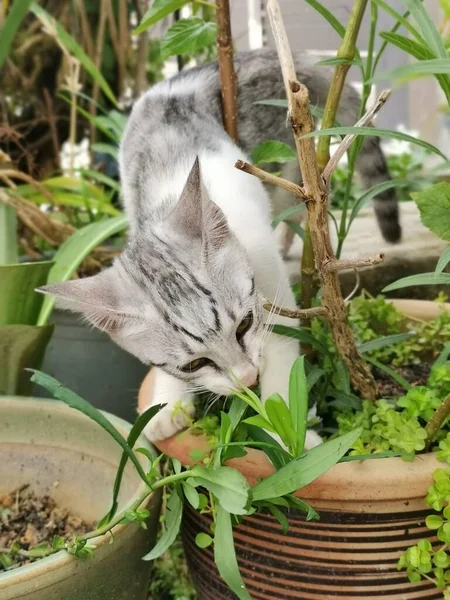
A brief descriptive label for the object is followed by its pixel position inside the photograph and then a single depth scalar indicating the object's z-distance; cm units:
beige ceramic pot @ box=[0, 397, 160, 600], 91
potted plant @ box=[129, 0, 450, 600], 67
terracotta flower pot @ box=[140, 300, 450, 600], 70
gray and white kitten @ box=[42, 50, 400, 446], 84
